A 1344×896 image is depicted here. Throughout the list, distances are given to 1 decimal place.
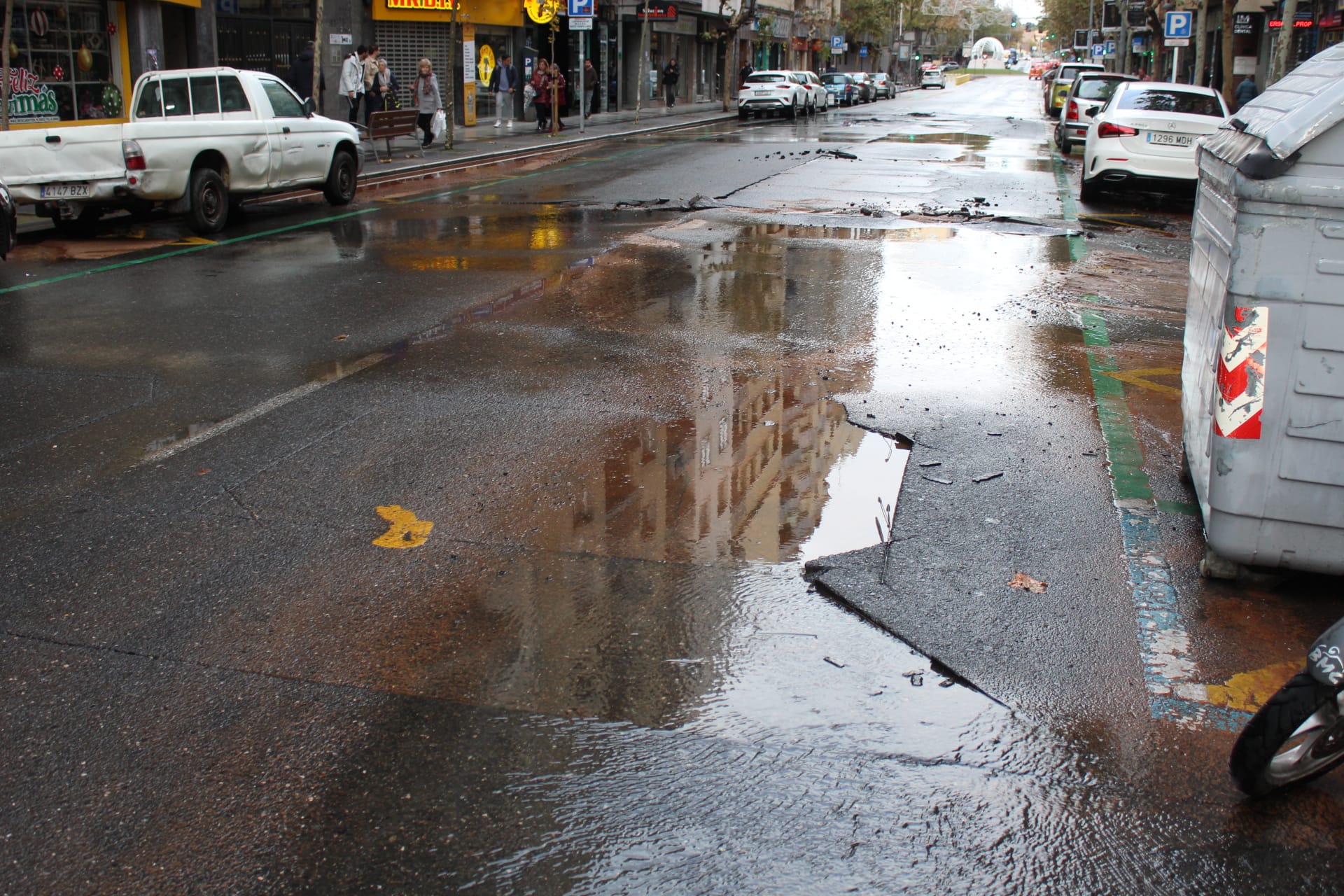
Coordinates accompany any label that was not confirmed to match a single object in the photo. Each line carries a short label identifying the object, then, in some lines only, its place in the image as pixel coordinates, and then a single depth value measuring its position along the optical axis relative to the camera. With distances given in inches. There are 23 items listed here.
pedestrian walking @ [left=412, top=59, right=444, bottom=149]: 1013.2
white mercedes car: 652.1
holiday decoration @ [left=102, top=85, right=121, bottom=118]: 901.2
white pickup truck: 494.9
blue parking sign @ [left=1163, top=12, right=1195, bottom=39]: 1316.4
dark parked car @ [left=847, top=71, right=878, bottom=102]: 2576.3
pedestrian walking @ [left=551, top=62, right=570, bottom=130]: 1217.4
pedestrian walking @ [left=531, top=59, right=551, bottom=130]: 1248.2
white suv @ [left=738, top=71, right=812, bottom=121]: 1716.3
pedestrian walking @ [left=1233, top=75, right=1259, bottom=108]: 1097.4
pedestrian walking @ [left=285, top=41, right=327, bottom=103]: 925.2
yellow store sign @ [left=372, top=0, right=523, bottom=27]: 1219.9
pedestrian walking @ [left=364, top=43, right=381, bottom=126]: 1000.2
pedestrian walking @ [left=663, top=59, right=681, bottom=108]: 1921.8
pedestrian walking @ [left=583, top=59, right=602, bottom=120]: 1432.1
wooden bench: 872.9
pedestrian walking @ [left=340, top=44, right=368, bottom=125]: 971.3
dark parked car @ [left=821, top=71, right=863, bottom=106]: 2316.7
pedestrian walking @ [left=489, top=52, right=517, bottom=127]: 1262.3
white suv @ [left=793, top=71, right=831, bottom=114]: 1904.5
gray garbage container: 167.8
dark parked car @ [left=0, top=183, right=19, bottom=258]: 425.1
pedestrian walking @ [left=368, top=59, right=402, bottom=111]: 1003.9
